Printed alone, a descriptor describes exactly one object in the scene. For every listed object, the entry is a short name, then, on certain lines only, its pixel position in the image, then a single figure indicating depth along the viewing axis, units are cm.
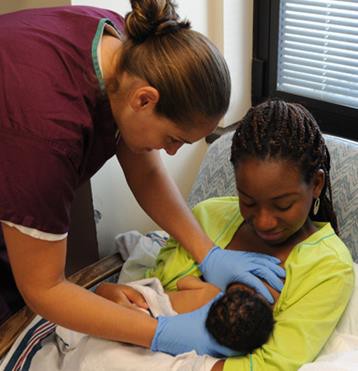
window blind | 180
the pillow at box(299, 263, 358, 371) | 102
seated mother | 112
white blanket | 116
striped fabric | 127
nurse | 95
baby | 111
